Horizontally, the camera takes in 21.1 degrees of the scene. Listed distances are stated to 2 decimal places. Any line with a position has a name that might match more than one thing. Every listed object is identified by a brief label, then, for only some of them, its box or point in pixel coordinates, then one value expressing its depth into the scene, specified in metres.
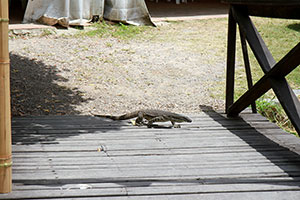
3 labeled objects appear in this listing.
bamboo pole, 5.37
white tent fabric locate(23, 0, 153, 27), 17.76
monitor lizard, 9.24
